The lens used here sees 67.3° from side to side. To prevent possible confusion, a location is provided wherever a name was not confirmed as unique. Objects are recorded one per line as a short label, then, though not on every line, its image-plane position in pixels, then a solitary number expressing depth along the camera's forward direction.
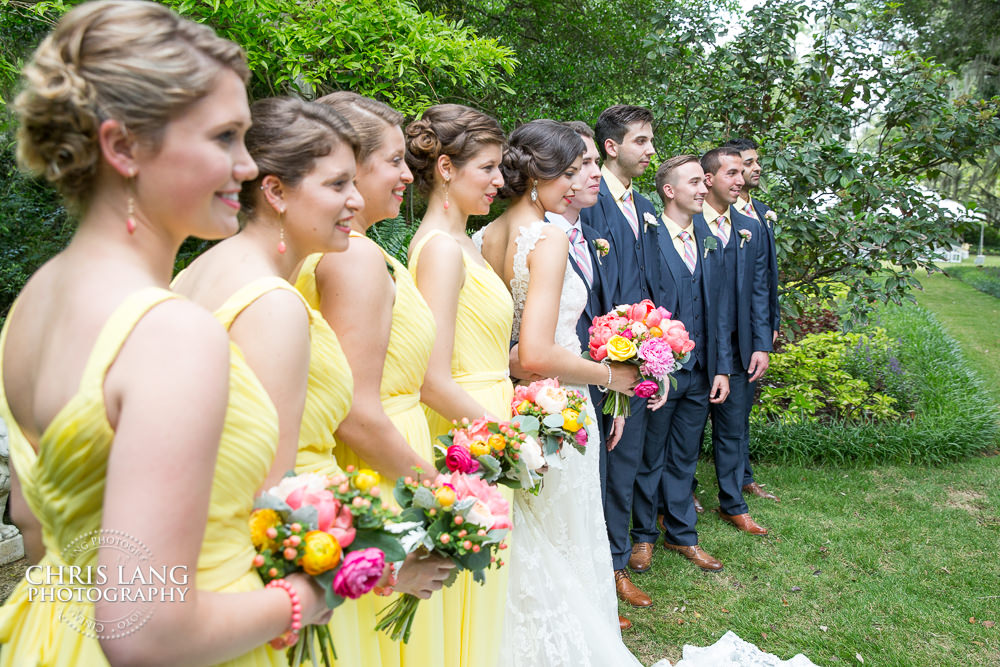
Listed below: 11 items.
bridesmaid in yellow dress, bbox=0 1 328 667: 1.11
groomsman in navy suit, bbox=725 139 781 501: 5.88
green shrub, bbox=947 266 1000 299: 21.47
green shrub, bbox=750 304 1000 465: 7.09
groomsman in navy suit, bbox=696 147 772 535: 5.55
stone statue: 4.47
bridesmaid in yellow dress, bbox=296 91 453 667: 2.12
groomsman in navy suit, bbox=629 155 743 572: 5.00
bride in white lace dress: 3.11
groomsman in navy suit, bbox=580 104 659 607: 4.46
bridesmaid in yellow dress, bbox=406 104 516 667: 2.73
